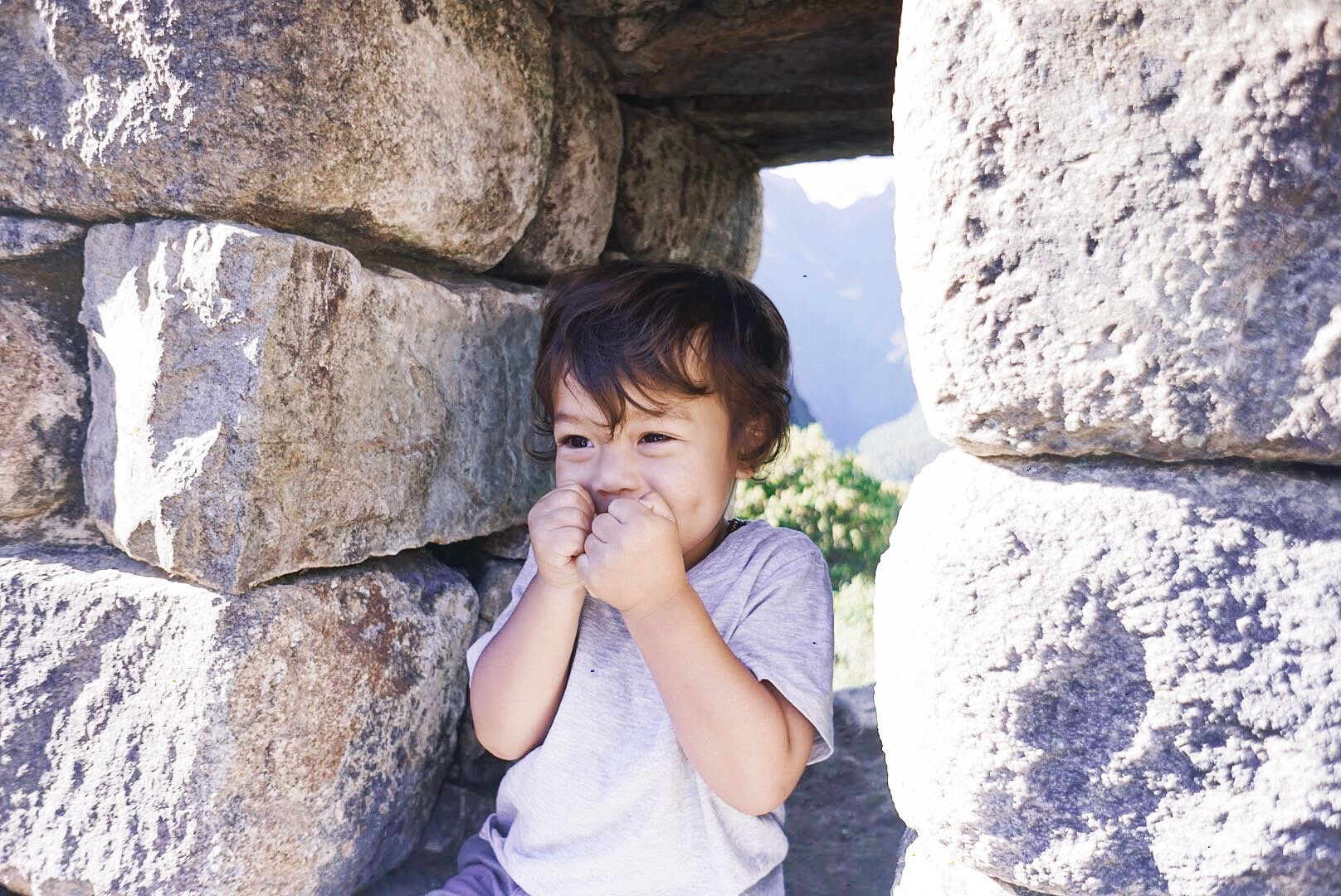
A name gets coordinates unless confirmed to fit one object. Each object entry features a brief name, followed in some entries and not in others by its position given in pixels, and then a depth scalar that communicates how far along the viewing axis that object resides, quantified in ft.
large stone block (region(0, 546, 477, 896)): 3.88
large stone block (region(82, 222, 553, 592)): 3.80
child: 3.92
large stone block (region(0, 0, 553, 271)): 3.70
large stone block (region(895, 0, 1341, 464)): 2.58
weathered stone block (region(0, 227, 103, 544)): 4.18
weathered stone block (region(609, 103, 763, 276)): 6.47
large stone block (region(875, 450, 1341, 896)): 2.60
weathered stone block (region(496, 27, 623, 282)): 5.44
